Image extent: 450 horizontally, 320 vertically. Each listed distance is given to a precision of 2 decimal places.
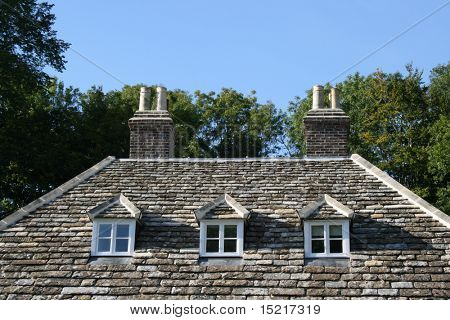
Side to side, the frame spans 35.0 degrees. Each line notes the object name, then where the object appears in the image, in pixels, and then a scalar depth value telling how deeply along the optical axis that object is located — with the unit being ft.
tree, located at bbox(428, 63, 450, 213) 108.88
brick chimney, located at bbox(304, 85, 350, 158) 61.36
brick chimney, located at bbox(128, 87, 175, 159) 62.64
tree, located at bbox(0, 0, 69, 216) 104.88
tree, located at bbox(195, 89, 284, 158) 136.26
